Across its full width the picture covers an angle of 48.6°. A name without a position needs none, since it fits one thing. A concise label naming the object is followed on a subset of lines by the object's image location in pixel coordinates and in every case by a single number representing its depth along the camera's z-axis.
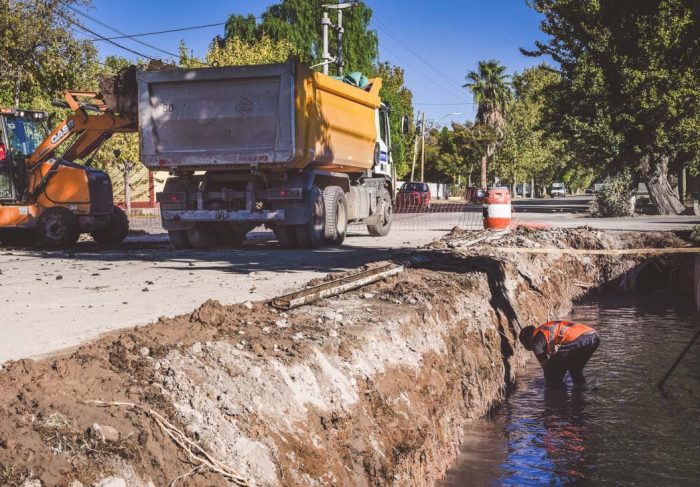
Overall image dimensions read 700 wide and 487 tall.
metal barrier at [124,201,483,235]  23.33
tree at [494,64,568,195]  70.44
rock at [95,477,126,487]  3.06
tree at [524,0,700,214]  28.73
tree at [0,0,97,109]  21.89
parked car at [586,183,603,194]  30.21
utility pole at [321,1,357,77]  34.16
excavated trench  3.28
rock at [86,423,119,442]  3.23
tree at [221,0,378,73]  52.72
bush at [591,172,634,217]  29.34
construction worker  7.83
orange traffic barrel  17.47
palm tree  73.81
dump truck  13.98
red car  44.69
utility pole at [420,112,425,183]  67.82
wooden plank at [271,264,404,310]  6.81
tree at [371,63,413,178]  59.88
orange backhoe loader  16.22
